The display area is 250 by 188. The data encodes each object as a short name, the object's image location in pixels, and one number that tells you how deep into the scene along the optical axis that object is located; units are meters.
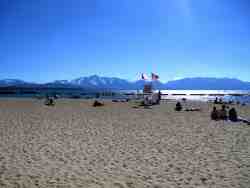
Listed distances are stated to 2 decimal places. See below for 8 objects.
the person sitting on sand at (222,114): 17.62
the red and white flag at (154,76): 35.84
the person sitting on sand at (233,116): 16.72
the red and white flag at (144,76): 37.03
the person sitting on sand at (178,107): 24.76
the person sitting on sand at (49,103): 32.90
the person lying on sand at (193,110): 24.51
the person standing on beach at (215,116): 17.67
